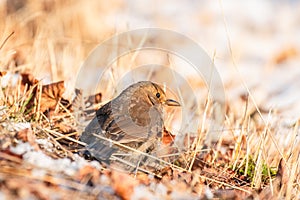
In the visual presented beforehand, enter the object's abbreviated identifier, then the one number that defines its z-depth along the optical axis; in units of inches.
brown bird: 304.5
